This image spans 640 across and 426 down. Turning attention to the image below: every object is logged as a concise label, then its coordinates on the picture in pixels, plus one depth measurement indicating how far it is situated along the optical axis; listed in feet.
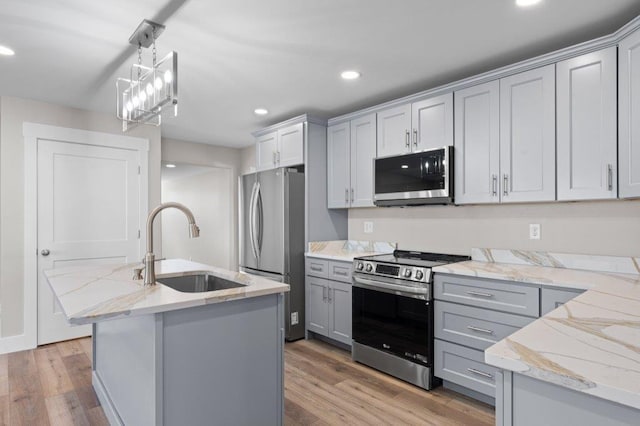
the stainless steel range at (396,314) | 8.61
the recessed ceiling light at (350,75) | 9.30
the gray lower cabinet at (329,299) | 10.90
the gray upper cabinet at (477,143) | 8.70
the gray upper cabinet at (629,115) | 6.46
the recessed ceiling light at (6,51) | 8.05
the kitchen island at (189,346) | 4.98
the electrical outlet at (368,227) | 12.84
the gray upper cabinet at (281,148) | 12.68
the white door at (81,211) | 11.81
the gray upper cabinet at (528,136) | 7.80
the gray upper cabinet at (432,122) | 9.53
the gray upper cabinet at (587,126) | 6.97
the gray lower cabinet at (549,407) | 2.51
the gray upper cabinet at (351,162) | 11.53
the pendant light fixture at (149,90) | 6.20
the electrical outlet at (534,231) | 8.79
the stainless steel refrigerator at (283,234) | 12.10
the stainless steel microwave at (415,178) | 9.44
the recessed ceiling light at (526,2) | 6.15
